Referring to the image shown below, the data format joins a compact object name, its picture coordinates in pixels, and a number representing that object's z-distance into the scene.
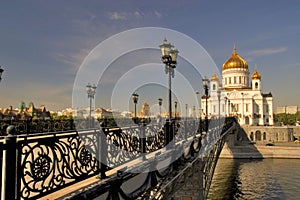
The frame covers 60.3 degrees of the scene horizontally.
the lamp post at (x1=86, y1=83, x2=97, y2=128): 20.52
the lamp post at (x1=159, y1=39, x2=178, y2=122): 8.84
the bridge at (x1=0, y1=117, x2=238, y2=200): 2.81
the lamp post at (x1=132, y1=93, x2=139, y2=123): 18.75
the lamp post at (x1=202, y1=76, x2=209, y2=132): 19.75
